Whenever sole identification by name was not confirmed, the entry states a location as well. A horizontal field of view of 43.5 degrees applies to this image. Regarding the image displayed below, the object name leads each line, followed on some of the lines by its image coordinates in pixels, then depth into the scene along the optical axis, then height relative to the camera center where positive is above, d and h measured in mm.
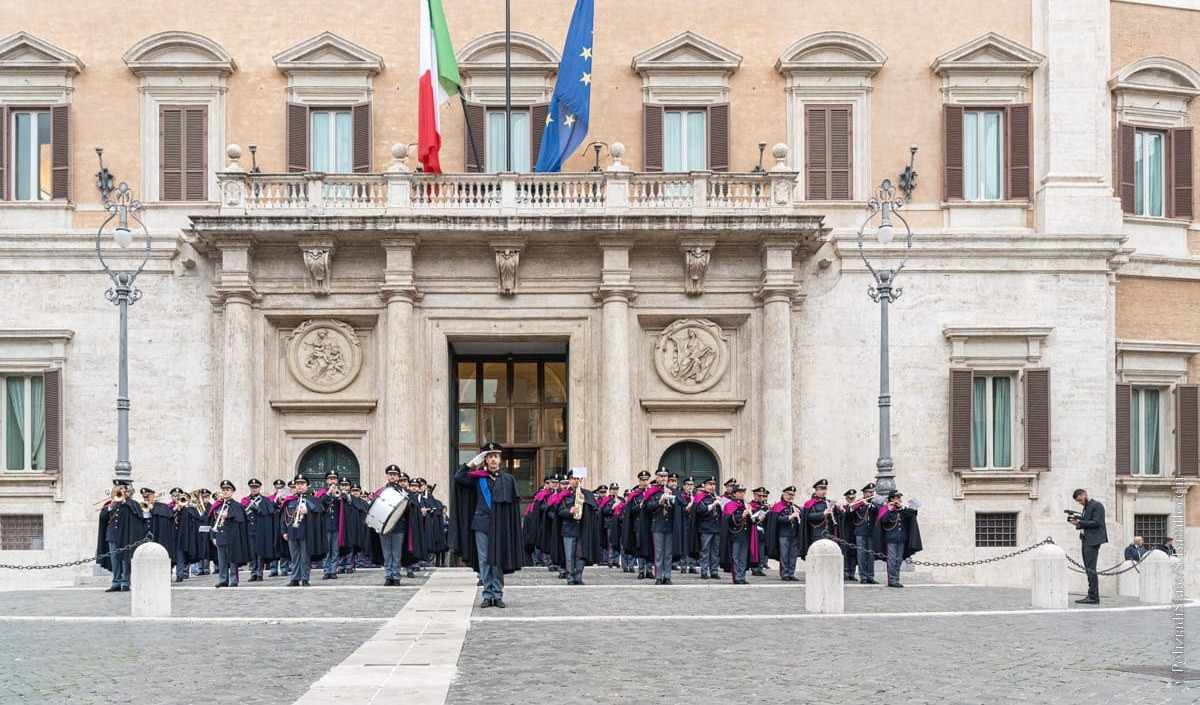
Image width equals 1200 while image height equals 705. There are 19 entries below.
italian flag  28797 +6138
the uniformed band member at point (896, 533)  22984 -2115
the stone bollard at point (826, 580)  17656 -2164
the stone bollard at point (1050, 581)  19344 -2394
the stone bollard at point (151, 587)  17344 -2187
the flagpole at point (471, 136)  29297 +5133
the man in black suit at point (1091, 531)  20969 -1904
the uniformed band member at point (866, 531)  23750 -2135
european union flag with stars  29000 +5861
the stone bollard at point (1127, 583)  28939 -3639
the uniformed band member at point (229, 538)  21938 -2068
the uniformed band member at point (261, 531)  23359 -2084
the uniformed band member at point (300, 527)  21906 -1900
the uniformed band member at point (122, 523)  23172 -1947
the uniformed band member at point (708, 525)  23453 -2036
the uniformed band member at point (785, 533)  24109 -2217
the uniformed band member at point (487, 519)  17672 -1444
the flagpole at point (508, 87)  28844 +6061
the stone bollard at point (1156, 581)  21406 -2649
